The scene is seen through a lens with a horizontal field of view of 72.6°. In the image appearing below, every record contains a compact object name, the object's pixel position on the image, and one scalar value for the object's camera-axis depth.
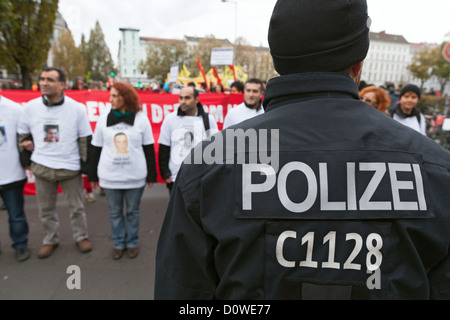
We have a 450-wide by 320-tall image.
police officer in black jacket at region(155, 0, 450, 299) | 0.92
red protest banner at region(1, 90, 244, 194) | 4.86
